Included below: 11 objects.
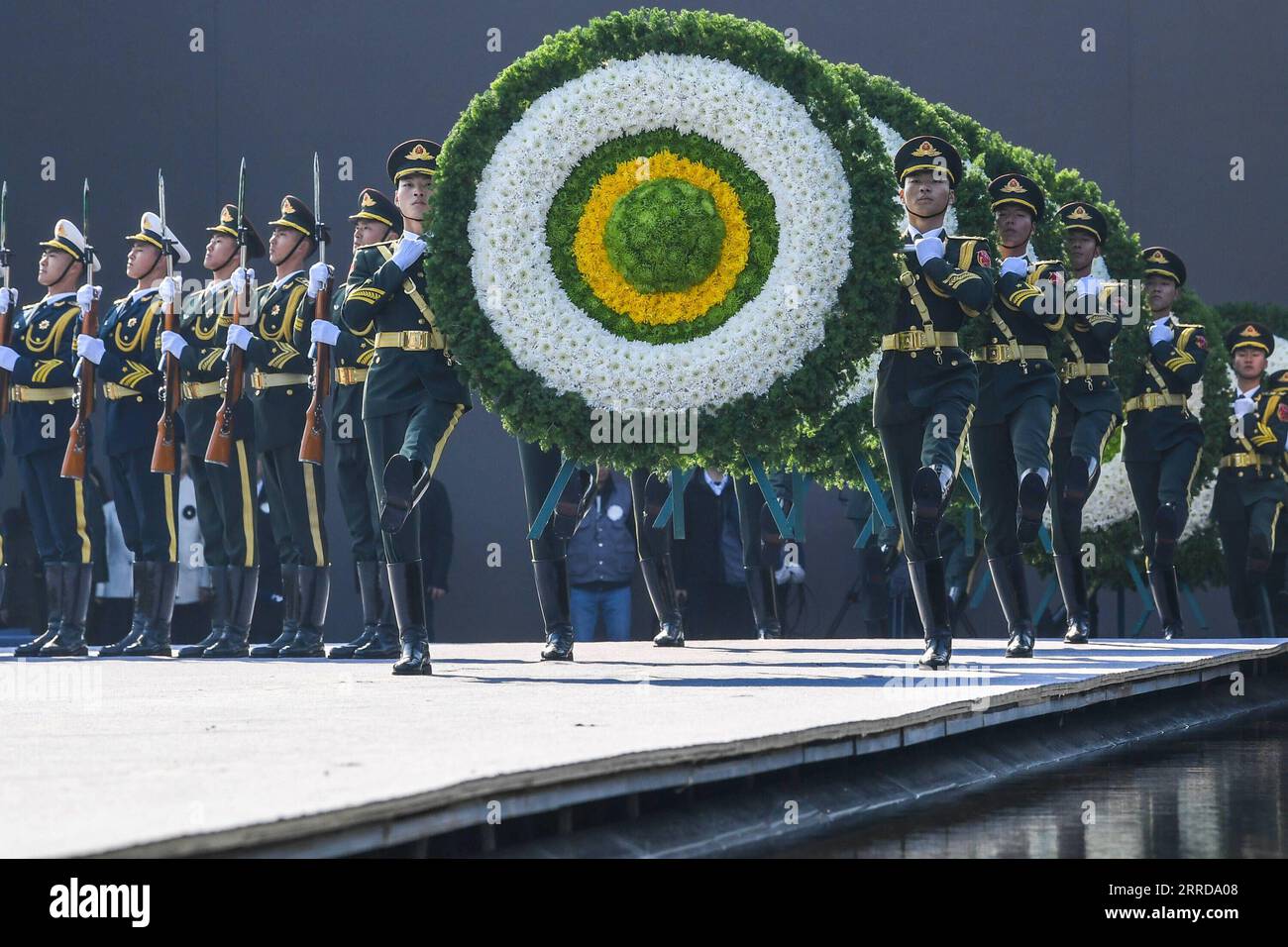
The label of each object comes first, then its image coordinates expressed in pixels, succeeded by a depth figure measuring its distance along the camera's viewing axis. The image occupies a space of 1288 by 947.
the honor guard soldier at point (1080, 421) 10.08
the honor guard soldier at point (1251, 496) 12.16
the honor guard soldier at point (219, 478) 10.29
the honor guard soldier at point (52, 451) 10.47
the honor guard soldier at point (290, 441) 9.97
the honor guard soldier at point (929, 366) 7.71
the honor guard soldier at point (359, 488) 9.72
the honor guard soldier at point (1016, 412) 8.84
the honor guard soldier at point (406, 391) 7.65
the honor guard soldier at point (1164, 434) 10.97
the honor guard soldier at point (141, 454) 10.41
